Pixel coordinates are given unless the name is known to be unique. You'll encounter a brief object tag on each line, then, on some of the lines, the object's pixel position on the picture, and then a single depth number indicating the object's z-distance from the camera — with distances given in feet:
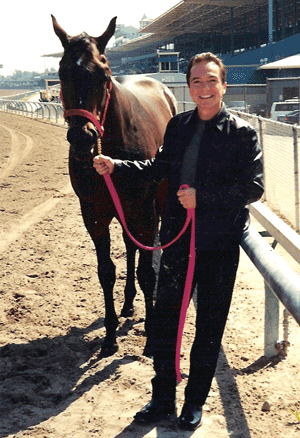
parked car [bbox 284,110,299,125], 64.75
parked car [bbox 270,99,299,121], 67.72
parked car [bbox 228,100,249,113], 80.31
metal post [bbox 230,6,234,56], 155.63
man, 8.32
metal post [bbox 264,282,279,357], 10.52
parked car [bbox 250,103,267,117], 84.33
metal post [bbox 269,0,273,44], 127.34
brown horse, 10.00
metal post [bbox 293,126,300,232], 22.62
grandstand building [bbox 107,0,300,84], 130.82
